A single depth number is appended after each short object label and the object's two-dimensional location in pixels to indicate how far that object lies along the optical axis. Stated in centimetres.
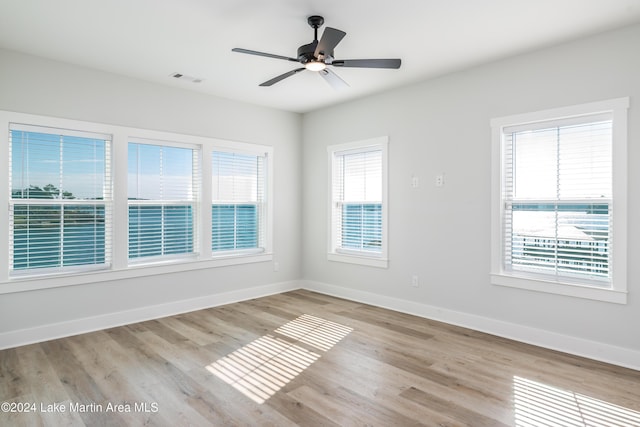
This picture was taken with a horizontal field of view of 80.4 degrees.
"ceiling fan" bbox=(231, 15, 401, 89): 289
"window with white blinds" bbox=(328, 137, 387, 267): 510
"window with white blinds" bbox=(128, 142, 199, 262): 447
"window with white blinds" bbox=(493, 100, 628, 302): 323
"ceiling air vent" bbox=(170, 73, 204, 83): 430
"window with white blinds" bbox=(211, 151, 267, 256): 523
